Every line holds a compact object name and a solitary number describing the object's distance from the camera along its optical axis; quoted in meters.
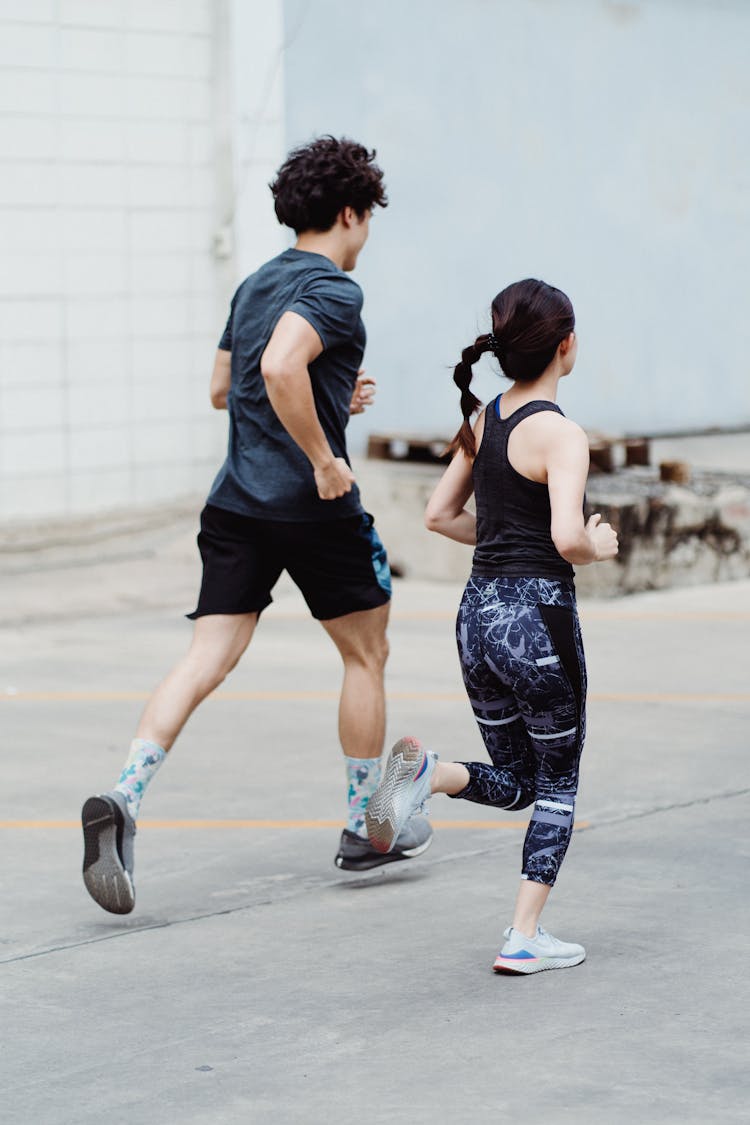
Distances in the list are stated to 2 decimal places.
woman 7.93
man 9.06
